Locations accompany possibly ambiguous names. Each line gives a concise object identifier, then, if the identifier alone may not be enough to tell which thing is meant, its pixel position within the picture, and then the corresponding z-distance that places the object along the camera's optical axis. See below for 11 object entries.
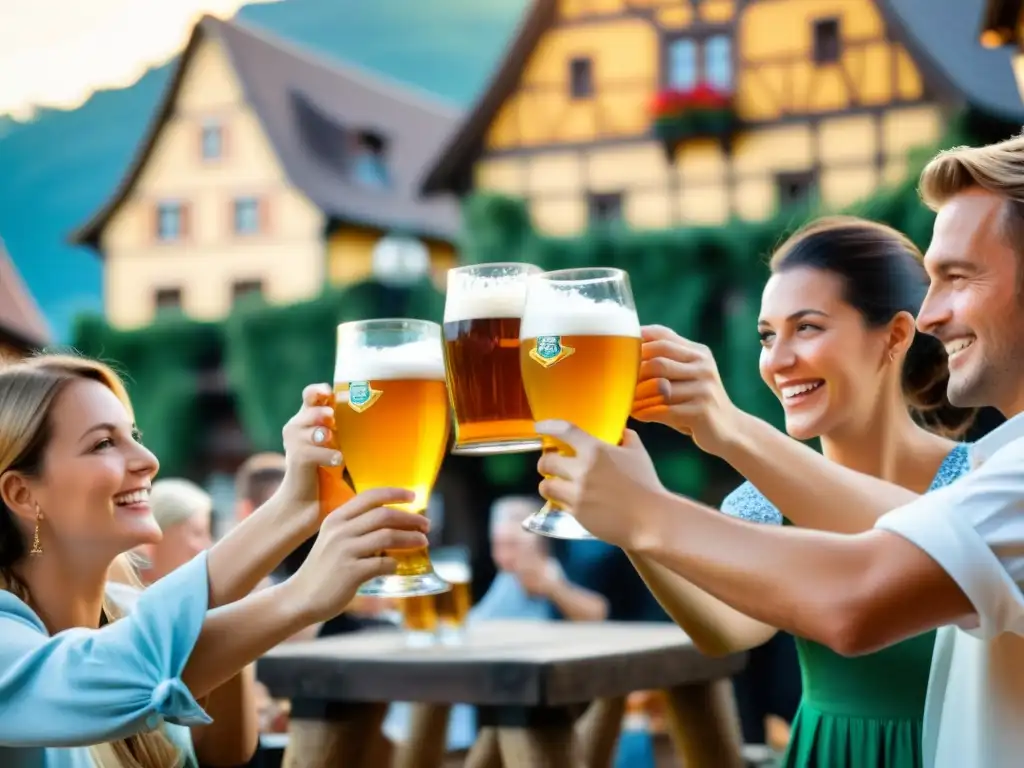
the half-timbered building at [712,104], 11.76
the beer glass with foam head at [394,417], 1.13
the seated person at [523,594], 3.98
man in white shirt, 0.94
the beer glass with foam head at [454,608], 2.87
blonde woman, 1.15
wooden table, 2.29
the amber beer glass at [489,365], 1.14
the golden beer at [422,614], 2.82
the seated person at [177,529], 3.07
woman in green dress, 1.58
